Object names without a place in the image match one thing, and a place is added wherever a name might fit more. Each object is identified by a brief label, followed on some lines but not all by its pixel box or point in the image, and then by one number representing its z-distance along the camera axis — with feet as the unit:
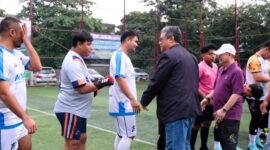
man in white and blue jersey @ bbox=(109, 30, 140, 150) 14.51
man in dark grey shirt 12.19
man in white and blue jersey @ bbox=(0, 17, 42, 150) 9.94
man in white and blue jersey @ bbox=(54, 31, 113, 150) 13.25
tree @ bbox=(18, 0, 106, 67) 98.43
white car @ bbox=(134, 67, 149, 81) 104.73
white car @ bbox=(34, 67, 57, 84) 81.00
